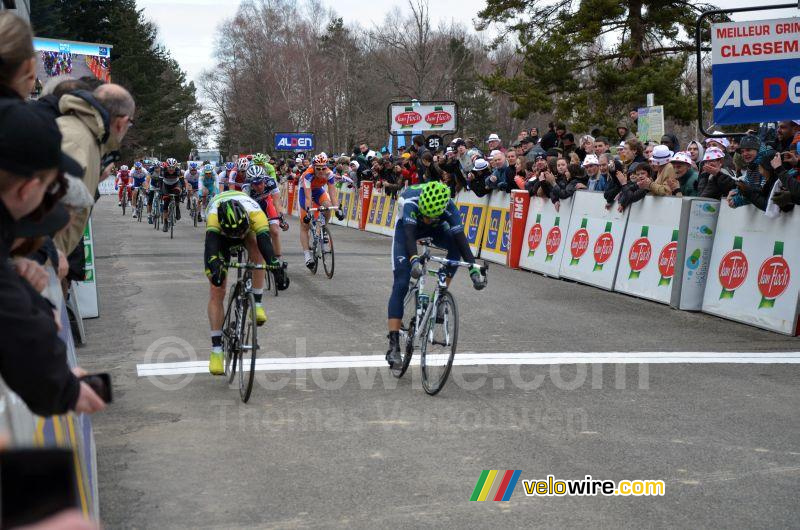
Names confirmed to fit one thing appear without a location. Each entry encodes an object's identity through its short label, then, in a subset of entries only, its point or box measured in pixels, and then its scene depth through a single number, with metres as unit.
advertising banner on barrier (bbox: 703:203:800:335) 11.28
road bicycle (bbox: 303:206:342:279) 16.33
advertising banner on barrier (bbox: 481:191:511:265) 18.78
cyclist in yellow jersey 8.27
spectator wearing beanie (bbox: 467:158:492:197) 19.64
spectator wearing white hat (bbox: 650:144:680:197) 14.03
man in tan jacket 5.63
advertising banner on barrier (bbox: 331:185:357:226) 31.80
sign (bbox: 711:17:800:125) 13.03
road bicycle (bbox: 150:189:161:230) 28.83
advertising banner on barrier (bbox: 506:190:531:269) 18.08
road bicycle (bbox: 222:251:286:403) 7.70
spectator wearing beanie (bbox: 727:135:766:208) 11.88
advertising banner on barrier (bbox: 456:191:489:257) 20.12
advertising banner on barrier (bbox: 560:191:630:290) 14.81
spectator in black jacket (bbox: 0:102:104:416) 2.50
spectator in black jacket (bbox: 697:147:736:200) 12.95
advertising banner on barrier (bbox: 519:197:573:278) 16.55
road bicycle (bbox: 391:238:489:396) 7.89
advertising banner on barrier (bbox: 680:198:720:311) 12.84
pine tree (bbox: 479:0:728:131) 32.28
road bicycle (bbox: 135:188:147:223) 33.93
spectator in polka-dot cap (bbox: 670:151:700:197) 14.06
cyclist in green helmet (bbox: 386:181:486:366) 8.25
